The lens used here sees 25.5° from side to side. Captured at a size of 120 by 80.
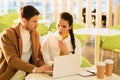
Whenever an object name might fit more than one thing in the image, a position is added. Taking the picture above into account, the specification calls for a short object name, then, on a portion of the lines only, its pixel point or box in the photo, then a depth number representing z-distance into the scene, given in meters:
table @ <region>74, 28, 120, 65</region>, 4.41
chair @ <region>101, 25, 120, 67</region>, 5.20
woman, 2.79
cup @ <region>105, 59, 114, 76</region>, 2.26
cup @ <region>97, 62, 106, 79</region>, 2.20
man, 2.45
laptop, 2.14
